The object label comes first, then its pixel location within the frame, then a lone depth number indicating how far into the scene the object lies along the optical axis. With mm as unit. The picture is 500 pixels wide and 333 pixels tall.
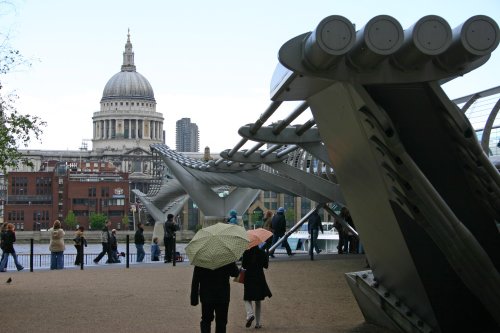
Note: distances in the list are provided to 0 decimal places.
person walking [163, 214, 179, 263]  29953
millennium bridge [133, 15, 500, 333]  9289
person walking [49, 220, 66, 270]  27125
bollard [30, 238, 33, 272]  26522
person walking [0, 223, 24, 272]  25891
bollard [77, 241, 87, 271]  27650
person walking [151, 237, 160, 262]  32500
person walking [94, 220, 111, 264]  30484
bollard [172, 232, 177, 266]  28578
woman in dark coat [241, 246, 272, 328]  13047
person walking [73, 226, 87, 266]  28527
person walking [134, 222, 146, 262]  31125
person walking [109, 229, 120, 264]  30609
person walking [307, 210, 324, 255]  30469
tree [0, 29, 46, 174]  18281
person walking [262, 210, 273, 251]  26047
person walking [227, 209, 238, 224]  20312
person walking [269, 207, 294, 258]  28531
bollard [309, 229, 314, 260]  29188
